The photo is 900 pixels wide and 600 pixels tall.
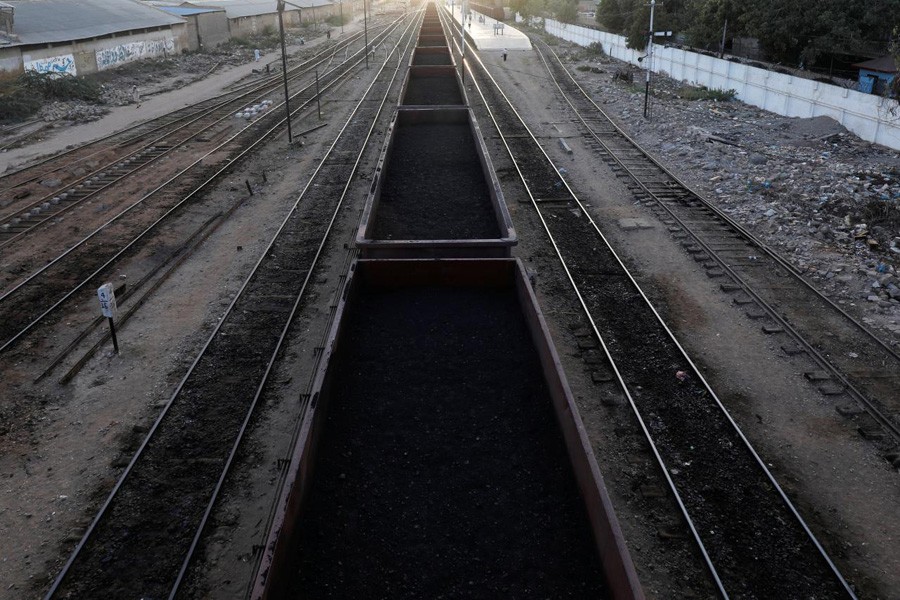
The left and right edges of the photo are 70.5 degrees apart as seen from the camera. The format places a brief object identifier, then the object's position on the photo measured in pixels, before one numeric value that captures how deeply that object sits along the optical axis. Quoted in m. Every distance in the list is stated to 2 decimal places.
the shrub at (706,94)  28.52
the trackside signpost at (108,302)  9.16
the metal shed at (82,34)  29.22
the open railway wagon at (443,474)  4.83
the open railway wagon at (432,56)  35.78
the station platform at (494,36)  53.18
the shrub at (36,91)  25.61
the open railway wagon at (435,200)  9.35
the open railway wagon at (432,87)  23.52
